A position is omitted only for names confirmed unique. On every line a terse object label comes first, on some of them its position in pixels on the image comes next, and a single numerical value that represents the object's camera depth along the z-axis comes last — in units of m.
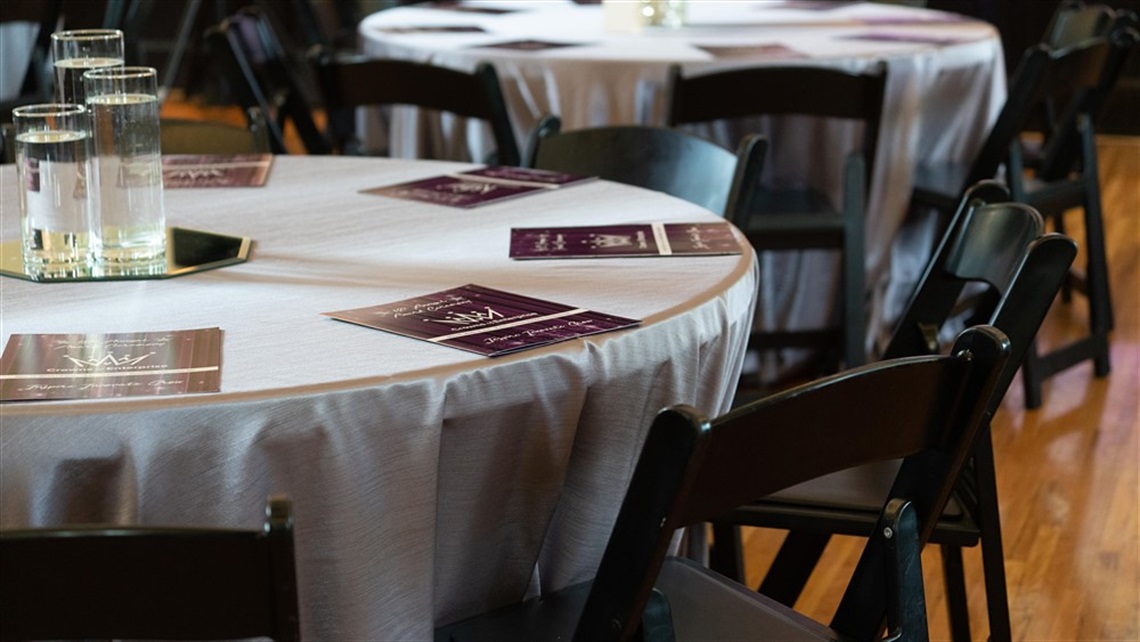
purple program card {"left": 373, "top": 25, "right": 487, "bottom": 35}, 5.30
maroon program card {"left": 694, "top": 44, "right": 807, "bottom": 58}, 4.72
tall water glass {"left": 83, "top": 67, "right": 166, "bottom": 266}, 2.90
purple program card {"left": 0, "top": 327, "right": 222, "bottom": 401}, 2.54
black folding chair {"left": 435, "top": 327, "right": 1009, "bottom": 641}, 2.35
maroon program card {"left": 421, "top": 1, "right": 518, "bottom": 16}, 5.94
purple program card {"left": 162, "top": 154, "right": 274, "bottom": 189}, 3.44
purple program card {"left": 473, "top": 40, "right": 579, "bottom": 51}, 4.83
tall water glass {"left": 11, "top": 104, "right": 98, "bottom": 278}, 2.84
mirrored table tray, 2.89
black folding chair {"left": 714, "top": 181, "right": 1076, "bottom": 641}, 3.02
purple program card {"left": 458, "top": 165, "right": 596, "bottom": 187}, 3.43
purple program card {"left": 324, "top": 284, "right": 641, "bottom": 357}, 2.67
